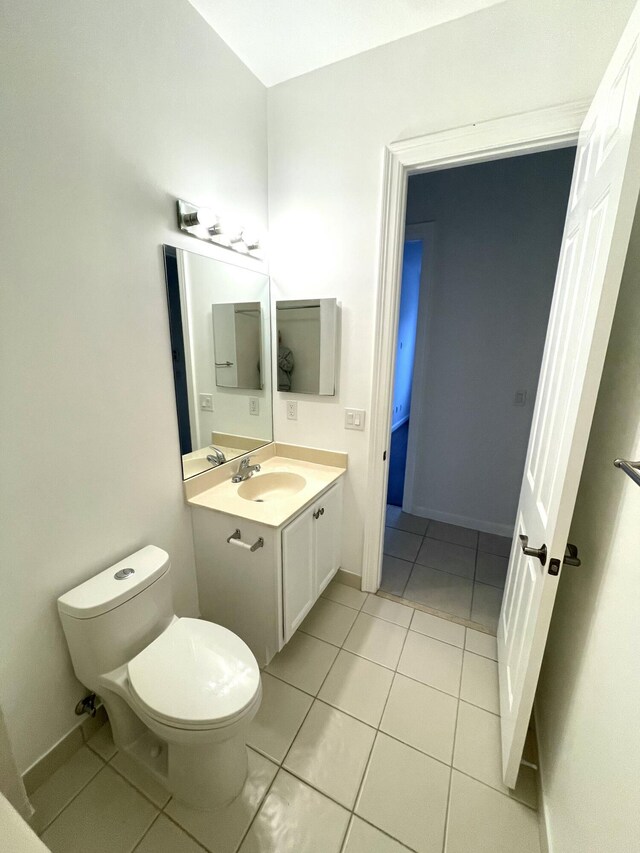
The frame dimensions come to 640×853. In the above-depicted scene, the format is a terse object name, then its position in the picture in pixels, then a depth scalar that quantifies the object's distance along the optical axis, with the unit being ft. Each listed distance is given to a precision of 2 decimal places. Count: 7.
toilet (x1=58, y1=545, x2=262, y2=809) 3.14
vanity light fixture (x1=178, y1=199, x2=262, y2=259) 4.33
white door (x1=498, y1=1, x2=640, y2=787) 2.35
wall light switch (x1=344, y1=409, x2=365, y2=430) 5.85
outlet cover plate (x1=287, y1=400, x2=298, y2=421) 6.37
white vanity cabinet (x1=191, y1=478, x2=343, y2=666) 4.51
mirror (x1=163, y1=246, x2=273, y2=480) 4.62
